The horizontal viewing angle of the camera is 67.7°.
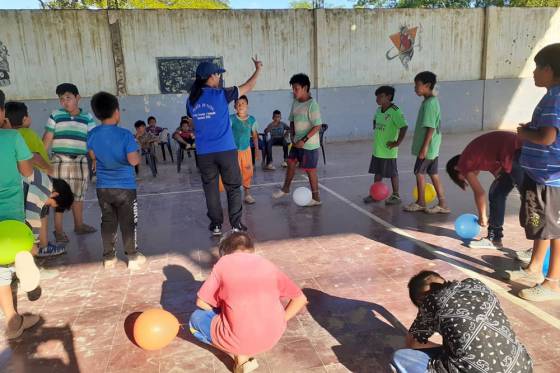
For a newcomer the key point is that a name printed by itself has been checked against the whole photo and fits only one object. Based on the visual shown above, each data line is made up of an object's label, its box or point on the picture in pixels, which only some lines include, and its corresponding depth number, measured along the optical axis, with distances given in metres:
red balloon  5.57
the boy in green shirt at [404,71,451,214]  4.84
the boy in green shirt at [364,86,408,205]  5.33
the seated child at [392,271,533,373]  1.78
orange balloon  2.53
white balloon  5.57
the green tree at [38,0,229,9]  18.42
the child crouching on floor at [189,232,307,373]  2.11
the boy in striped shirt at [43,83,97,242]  4.23
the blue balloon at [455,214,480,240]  4.05
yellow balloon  5.29
